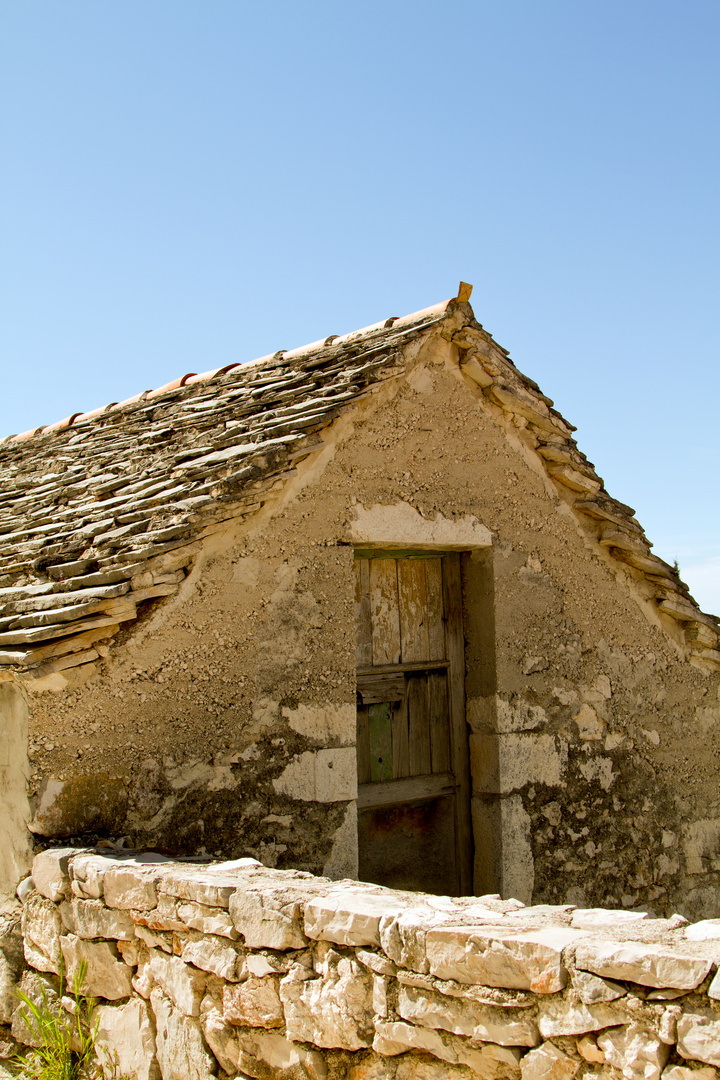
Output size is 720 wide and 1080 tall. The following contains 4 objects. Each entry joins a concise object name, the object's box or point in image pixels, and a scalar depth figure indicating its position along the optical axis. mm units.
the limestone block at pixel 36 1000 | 3355
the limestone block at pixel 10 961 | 3473
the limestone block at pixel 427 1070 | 2281
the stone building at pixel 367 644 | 3719
